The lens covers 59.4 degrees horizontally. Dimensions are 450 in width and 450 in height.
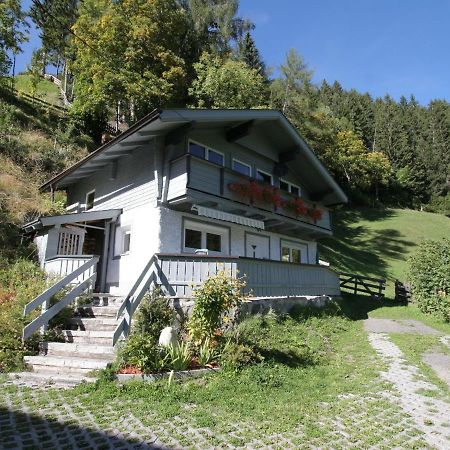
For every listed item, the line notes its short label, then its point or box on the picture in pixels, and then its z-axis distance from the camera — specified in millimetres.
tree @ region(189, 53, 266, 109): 31672
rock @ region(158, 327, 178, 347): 9102
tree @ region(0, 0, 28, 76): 27706
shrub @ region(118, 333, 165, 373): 8461
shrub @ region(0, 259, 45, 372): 9453
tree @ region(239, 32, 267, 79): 40531
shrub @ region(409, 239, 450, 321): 16566
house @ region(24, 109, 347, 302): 13914
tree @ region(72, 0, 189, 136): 32969
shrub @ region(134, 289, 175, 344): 9883
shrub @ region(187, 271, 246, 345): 9578
